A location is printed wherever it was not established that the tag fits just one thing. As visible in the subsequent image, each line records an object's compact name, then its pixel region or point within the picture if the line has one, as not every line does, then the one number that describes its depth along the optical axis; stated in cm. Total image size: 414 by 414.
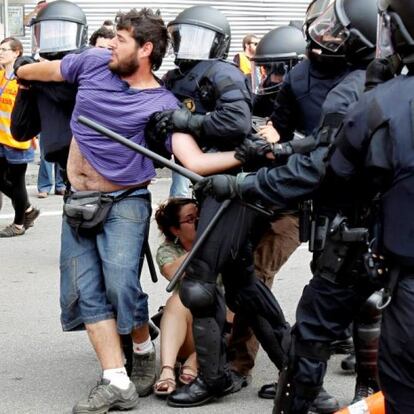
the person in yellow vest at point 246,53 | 1169
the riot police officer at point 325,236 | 395
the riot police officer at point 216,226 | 467
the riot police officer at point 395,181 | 320
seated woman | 516
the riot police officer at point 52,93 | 504
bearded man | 480
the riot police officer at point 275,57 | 531
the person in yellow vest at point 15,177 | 920
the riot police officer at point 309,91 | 466
